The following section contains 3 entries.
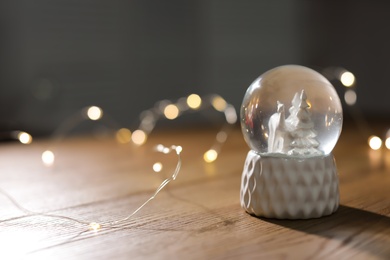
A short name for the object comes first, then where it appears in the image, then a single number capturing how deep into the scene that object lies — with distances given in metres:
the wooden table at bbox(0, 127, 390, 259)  0.55
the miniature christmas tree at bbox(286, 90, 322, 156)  0.68
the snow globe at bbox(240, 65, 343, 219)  0.66
